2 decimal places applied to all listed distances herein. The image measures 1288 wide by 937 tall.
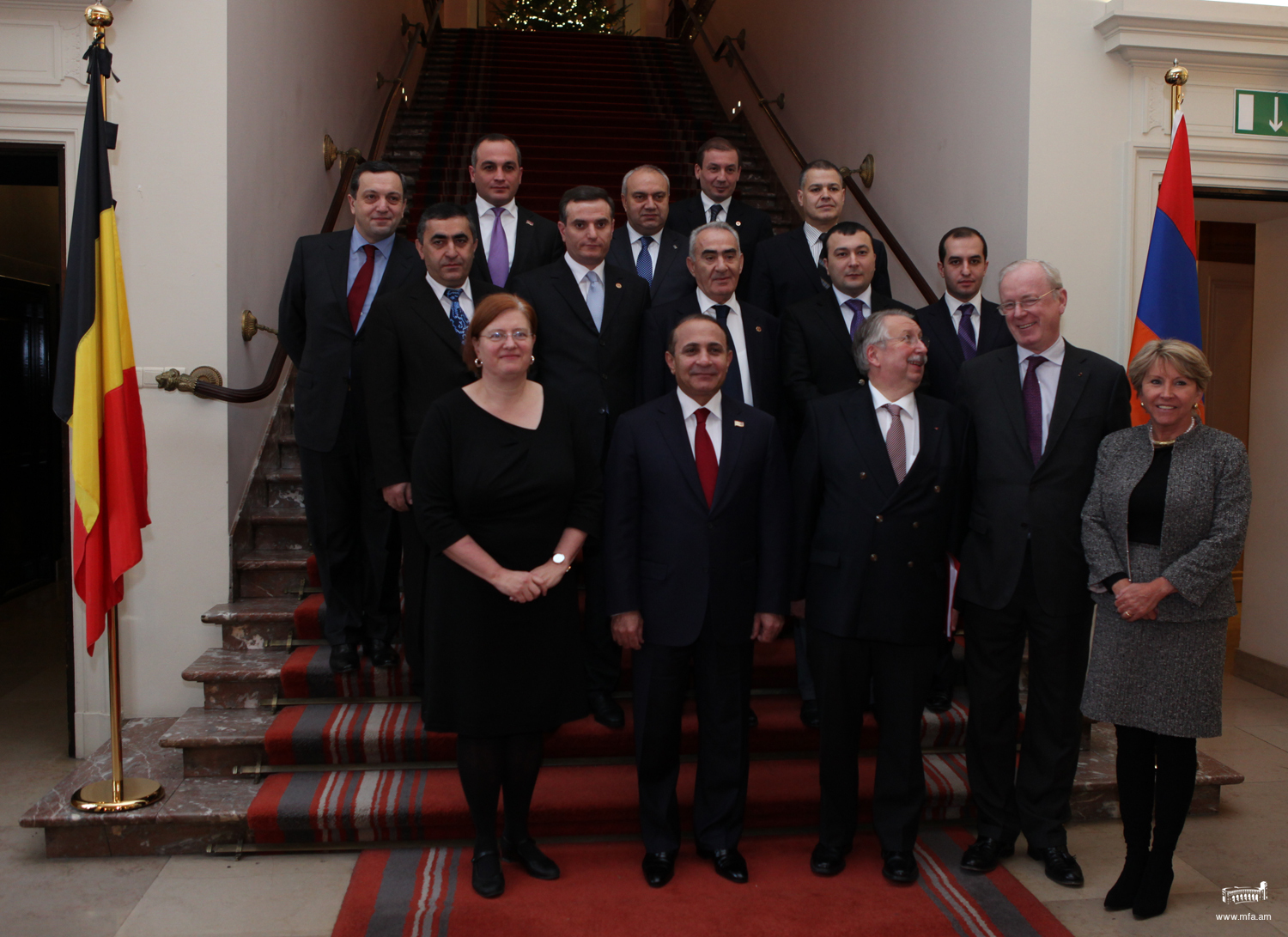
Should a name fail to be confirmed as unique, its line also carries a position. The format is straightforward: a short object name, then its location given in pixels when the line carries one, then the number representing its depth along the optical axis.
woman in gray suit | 2.58
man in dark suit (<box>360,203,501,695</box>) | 3.07
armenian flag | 3.65
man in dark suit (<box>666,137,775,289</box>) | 4.01
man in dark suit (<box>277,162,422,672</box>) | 3.33
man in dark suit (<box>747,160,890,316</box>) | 3.71
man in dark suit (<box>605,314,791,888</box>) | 2.73
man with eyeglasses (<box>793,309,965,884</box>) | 2.76
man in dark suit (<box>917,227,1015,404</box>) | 3.42
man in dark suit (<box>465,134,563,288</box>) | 3.57
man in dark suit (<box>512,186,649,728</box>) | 3.19
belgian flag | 3.18
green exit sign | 4.09
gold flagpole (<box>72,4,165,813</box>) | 3.13
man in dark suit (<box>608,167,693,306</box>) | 3.55
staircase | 3.10
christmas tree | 12.41
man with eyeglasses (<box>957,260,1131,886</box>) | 2.82
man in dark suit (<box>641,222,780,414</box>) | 3.15
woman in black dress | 2.60
